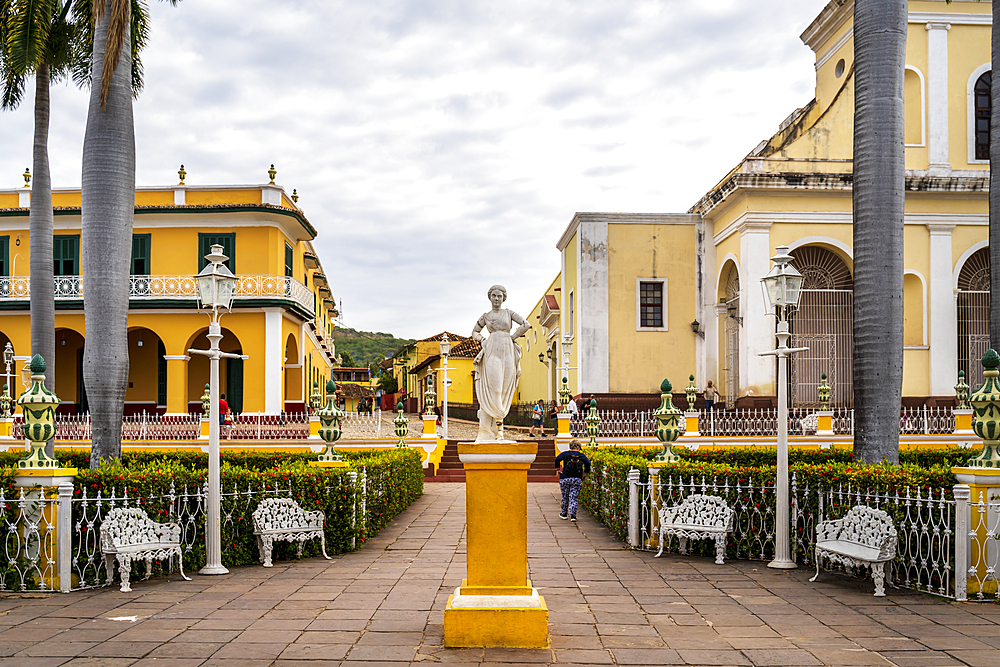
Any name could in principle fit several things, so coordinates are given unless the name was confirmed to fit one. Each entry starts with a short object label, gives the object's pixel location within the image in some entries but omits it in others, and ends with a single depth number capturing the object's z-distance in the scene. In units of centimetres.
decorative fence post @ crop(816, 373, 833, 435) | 1892
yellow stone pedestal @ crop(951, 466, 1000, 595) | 689
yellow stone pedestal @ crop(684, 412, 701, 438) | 1875
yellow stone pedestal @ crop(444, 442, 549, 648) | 558
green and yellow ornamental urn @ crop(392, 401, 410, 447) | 1941
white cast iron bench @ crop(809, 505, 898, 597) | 716
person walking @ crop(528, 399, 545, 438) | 2924
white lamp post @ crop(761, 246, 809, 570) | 863
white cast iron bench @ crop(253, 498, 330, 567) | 872
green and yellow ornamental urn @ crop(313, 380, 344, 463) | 1000
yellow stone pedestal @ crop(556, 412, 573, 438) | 2016
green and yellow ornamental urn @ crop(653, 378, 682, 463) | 1004
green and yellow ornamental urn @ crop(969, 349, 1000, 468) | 716
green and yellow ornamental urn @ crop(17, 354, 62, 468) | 741
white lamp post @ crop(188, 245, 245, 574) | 828
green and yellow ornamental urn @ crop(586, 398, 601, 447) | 1947
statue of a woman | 612
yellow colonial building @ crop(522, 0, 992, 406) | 2303
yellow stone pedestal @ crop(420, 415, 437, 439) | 2069
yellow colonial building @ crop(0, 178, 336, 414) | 2522
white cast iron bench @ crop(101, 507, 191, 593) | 732
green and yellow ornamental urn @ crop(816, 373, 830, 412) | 1884
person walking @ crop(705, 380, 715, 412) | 2459
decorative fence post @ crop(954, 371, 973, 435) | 1677
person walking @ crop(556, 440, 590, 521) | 1262
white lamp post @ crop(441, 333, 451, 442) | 2272
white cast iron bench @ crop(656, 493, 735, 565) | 891
